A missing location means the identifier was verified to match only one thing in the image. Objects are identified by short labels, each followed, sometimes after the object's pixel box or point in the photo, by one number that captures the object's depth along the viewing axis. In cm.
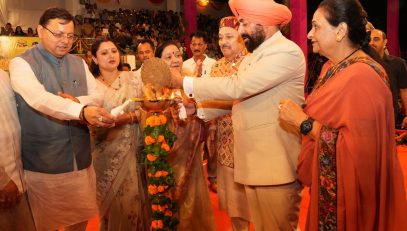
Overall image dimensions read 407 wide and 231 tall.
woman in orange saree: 165
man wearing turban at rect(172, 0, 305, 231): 209
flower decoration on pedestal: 197
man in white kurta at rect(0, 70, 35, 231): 216
